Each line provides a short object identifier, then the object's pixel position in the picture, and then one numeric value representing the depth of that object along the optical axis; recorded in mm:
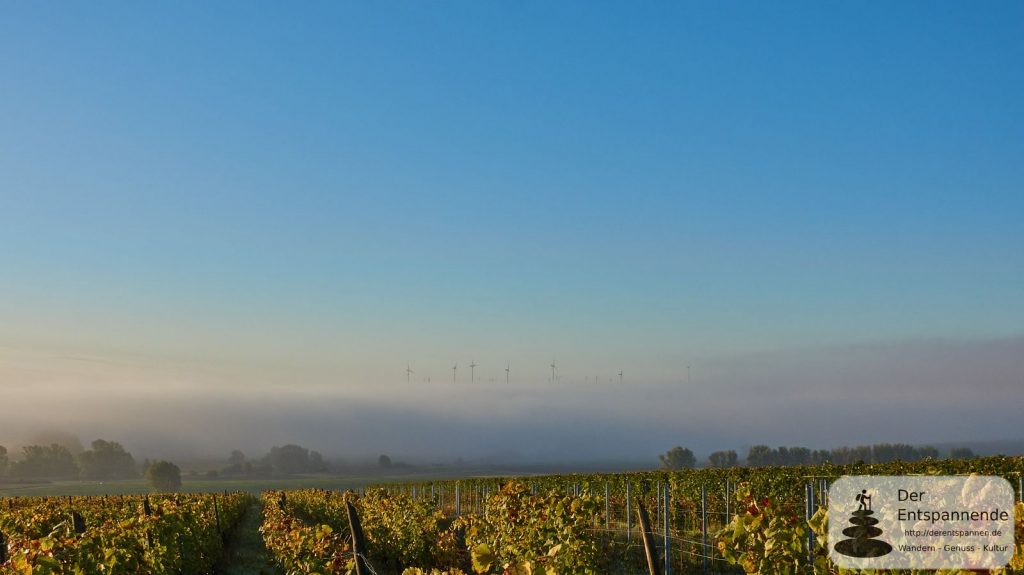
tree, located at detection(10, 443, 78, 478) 179375
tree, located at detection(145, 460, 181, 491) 139125
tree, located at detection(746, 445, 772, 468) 155700
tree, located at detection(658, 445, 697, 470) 150500
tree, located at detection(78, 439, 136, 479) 177250
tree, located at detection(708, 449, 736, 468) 151250
